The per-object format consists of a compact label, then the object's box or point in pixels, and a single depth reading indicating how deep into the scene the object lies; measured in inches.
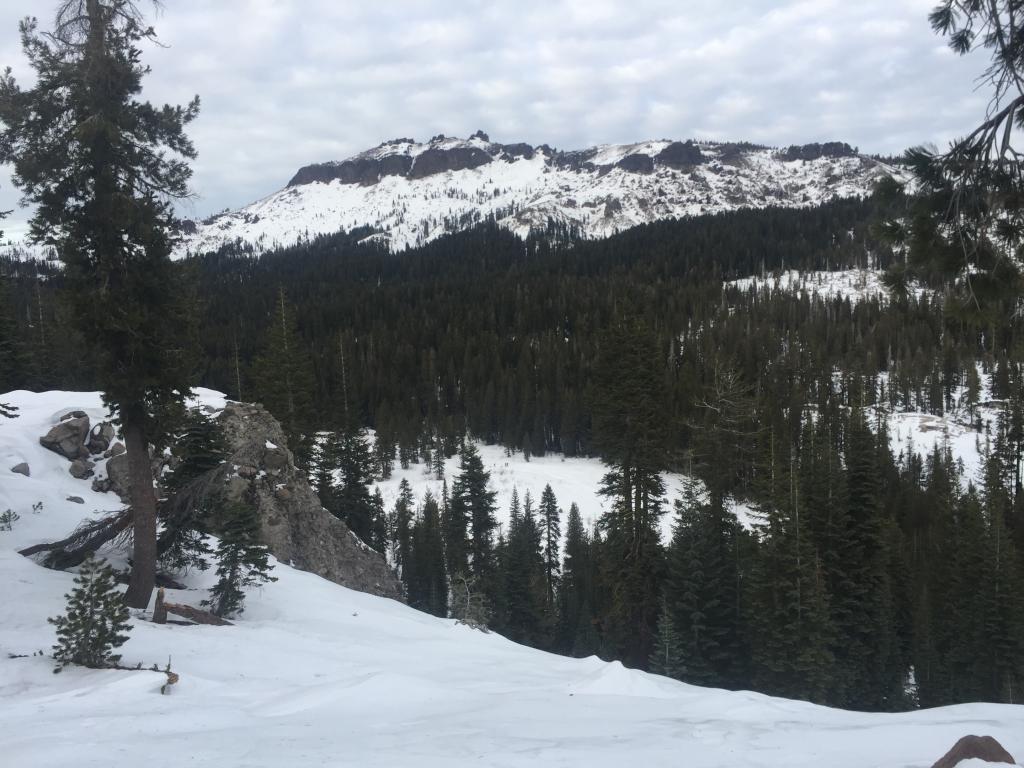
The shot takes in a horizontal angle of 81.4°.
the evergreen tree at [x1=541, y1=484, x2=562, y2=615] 1626.5
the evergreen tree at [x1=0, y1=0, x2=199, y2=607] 410.3
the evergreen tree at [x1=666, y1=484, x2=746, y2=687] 791.1
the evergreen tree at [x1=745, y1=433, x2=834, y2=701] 728.3
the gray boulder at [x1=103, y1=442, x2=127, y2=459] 745.0
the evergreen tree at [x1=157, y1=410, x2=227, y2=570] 512.7
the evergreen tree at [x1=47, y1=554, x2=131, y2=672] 303.3
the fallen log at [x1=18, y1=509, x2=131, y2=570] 480.7
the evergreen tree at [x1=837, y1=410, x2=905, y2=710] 807.1
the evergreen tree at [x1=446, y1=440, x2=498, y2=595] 1576.0
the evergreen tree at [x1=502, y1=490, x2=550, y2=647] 1293.1
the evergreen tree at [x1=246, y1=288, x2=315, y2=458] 1273.4
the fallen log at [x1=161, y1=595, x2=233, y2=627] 430.9
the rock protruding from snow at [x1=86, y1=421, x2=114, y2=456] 748.6
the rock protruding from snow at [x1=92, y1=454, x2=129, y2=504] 708.7
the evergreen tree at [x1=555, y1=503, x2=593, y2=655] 1363.8
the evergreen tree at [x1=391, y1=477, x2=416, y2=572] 1669.5
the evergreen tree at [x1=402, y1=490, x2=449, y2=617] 1545.3
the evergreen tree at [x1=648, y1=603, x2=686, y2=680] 727.7
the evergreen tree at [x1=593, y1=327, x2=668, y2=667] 797.9
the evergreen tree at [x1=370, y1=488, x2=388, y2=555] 1465.3
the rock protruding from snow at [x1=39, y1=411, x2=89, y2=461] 722.2
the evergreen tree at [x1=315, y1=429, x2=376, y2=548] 1337.5
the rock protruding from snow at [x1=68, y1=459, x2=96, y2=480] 711.7
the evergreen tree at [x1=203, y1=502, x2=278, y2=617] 470.3
